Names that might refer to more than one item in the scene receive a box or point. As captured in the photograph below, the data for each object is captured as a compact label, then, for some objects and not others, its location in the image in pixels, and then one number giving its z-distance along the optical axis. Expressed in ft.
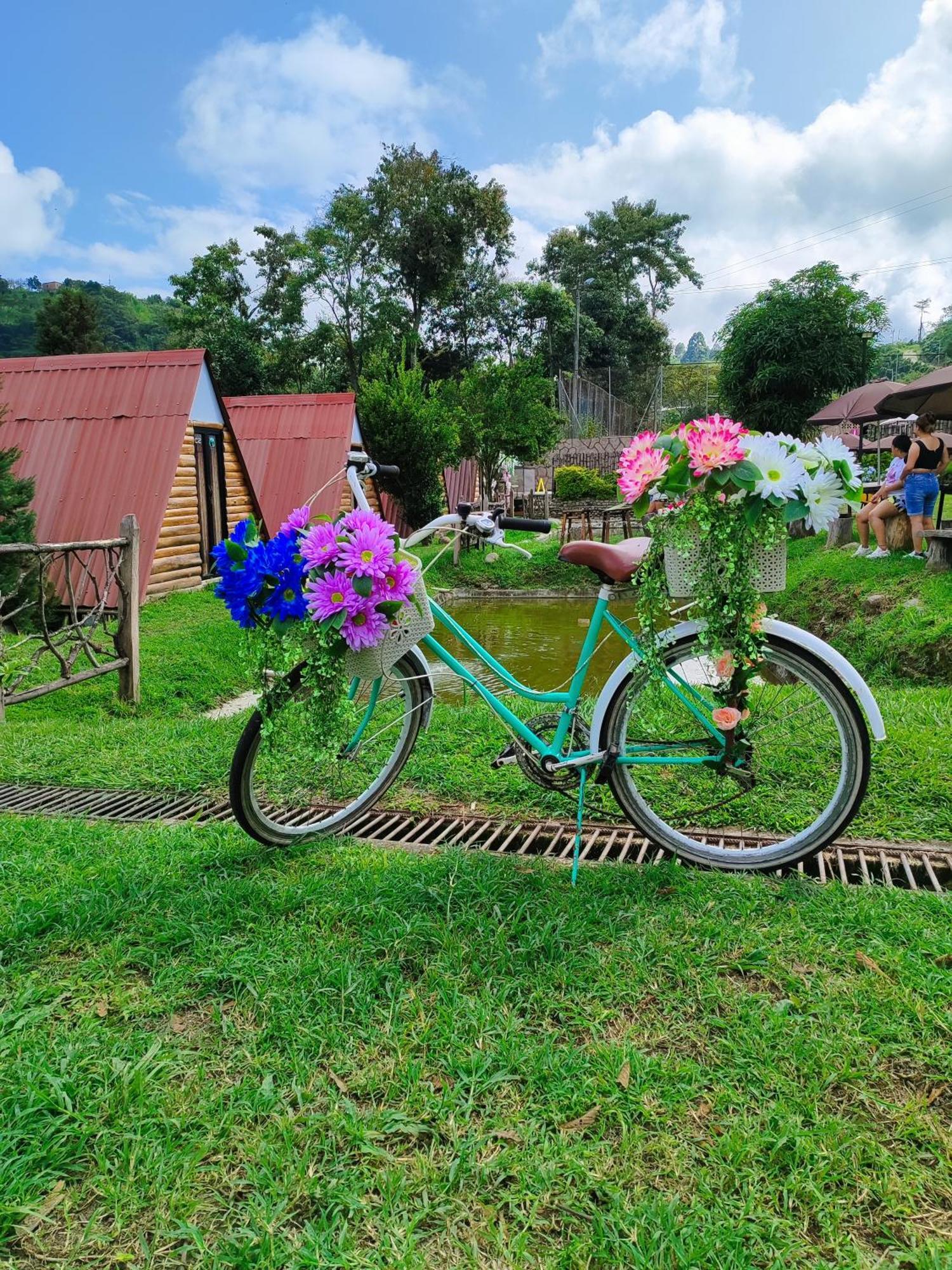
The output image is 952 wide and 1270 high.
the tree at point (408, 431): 52.60
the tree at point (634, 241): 120.98
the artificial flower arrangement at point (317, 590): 7.38
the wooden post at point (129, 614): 19.43
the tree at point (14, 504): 28.71
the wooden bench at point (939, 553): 25.24
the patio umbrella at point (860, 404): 46.19
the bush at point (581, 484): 72.69
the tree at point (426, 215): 87.81
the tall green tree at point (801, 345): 59.62
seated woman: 27.45
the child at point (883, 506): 29.86
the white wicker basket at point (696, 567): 7.63
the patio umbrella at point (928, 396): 30.71
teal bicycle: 8.07
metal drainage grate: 8.54
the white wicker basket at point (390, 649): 7.81
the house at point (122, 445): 32.60
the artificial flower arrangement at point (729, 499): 7.33
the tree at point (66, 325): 104.63
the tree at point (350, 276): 86.02
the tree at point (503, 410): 58.70
